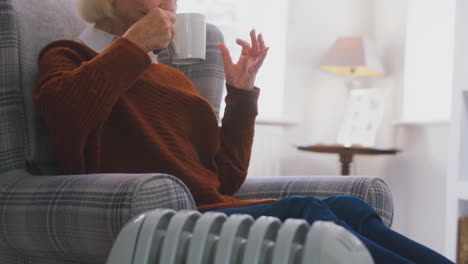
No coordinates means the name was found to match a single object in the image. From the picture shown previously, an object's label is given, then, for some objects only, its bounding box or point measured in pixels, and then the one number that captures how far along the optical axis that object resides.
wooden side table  2.71
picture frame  2.99
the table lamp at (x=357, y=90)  2.93
